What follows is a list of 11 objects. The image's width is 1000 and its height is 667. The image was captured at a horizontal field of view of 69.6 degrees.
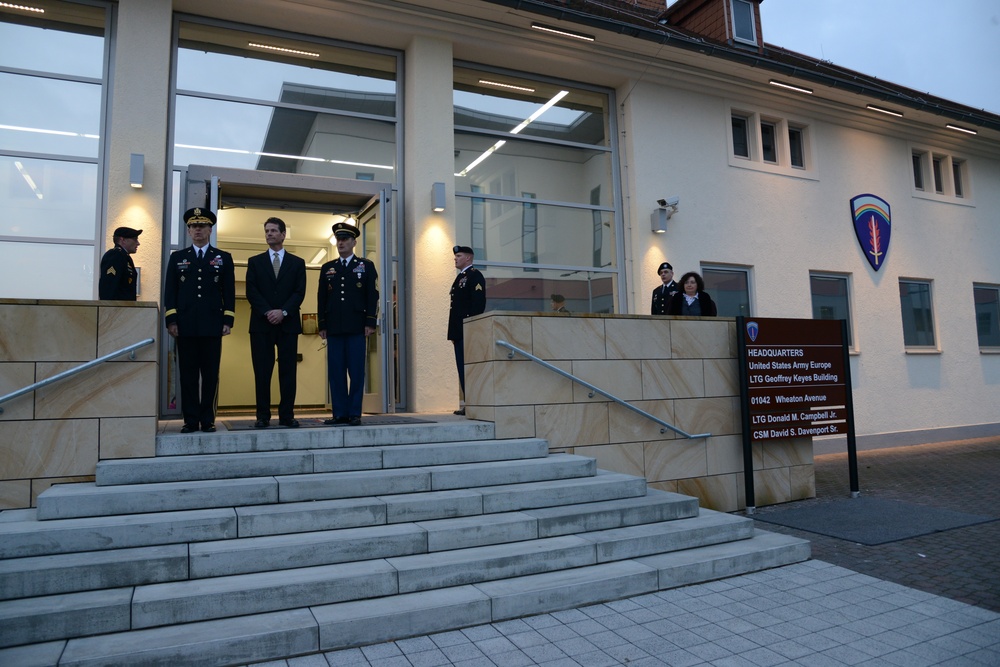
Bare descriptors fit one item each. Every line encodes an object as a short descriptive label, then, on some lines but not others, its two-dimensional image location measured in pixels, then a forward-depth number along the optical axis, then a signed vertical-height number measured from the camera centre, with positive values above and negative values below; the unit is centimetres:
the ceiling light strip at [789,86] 1248 +540
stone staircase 384 -93
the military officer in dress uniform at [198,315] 611 +80
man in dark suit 669 +85
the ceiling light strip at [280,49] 979 +490
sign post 818 +17
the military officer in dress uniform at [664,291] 909 +137
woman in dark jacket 891 +121
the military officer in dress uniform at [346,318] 704 +85
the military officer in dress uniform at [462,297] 808 +118
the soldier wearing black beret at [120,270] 621 +122
